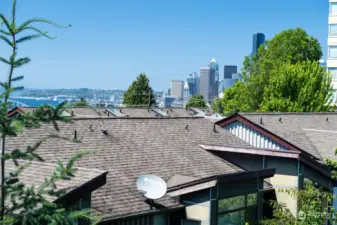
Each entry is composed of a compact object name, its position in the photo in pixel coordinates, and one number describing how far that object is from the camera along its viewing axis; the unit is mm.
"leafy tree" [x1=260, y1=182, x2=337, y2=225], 9969
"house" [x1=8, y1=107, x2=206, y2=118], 40275
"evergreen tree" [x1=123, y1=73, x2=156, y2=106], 79500
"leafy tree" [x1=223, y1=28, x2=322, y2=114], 57625
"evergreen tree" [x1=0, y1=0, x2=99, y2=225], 6332
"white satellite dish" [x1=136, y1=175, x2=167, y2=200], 13031
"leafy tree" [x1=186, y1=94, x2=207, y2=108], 101800
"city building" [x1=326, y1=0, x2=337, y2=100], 61541
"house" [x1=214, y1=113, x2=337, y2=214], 17641
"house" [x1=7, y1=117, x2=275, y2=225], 13375
